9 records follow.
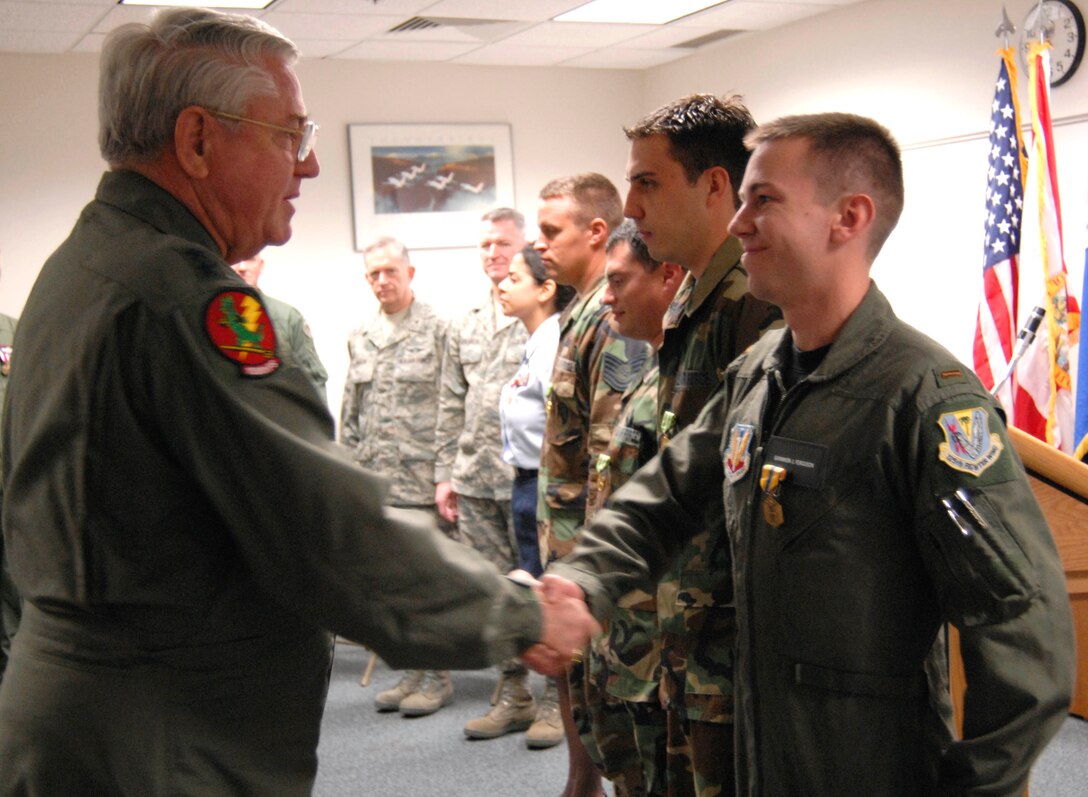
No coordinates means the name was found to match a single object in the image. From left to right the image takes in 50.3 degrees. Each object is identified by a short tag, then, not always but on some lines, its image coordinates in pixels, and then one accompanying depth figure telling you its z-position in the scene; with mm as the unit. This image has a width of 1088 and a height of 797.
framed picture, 7172
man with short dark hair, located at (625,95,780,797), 1970
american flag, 4691
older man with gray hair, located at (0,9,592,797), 1353
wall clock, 4855
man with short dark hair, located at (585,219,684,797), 2322
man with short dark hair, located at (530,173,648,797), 2908
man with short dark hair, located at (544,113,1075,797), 1412
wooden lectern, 2225
